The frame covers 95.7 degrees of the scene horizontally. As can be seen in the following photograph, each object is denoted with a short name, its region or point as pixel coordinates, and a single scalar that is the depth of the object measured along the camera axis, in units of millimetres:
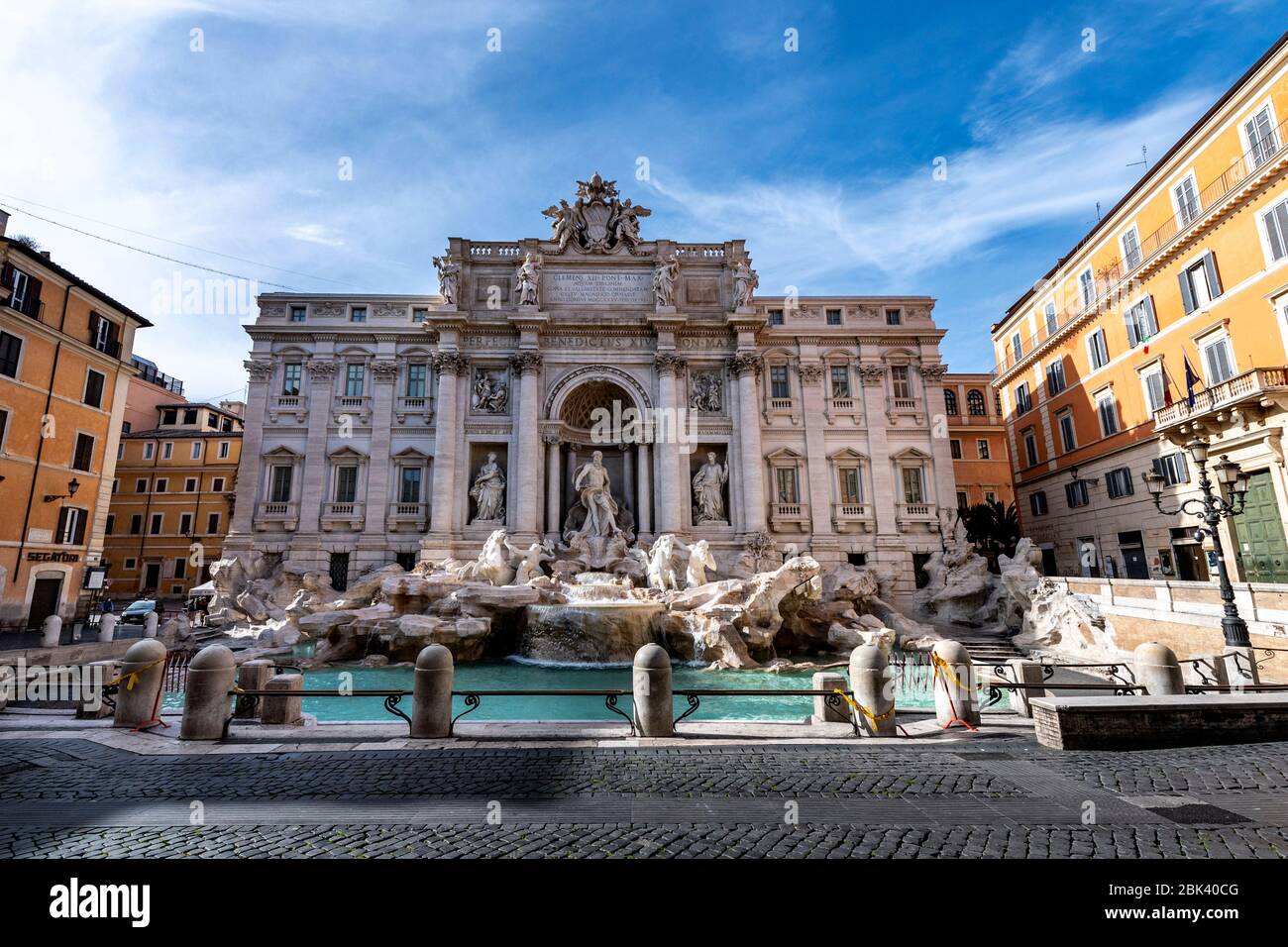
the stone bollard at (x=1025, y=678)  8664
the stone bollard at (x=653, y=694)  7453
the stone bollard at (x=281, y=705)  8164
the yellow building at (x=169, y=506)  38750
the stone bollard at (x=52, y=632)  15945
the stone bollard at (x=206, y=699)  7371
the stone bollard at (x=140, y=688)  8016
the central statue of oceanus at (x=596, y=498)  25438
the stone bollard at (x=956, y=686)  8023
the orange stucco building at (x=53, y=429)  20422
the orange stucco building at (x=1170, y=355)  17516
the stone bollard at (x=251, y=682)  8453
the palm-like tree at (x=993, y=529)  28875
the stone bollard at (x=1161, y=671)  7992
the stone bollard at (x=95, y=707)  8414
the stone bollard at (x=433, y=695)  7371
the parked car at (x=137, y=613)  22750
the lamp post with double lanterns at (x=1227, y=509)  10406
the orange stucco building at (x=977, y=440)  37062
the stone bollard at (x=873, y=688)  7586
